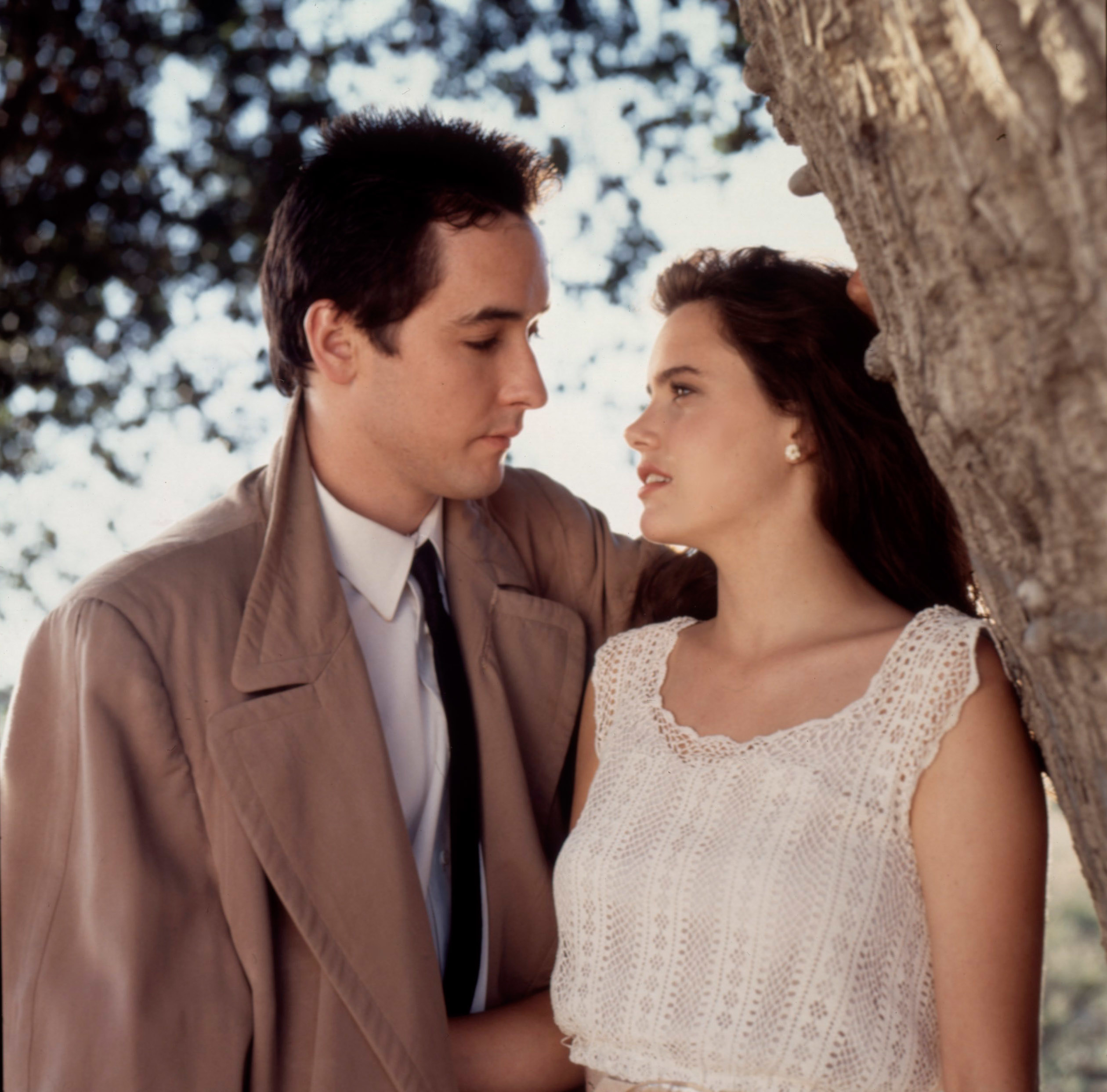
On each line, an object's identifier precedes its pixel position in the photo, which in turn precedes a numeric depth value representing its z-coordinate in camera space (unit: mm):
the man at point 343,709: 2499
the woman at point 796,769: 2404
